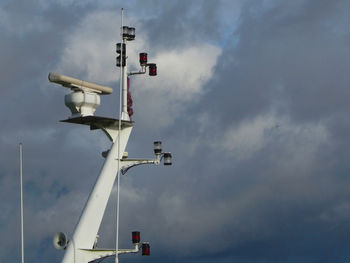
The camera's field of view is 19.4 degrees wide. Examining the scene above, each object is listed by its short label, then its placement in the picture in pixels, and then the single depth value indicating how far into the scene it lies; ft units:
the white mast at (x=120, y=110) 183.60
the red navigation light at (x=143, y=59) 197.67
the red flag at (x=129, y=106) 198.39
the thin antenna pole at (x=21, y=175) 183.73
